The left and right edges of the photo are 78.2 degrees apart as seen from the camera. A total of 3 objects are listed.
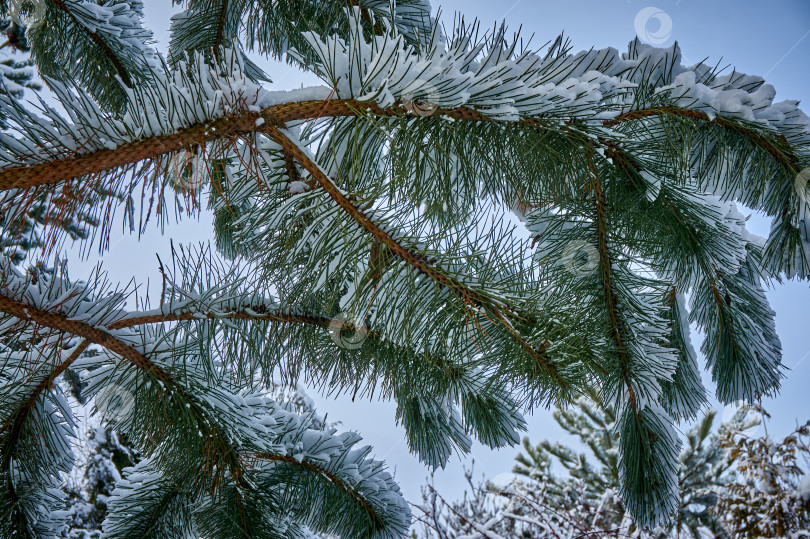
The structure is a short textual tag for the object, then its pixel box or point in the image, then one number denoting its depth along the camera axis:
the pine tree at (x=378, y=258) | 0.66
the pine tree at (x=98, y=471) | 6.10
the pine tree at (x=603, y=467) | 7.82
